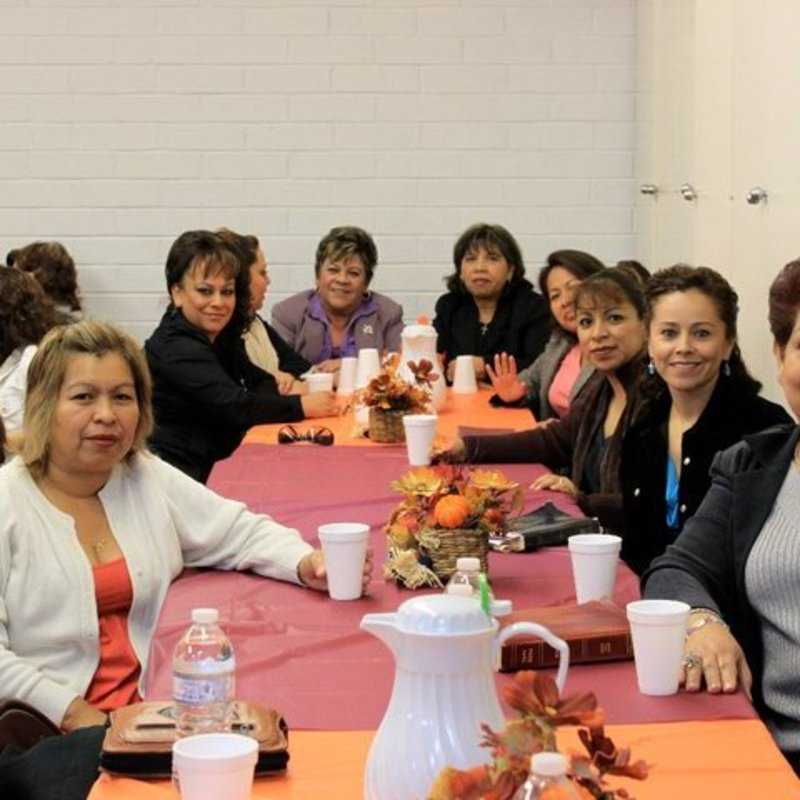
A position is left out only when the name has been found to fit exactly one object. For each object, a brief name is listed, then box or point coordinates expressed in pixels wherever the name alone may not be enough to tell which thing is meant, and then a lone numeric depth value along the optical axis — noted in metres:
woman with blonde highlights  2.94
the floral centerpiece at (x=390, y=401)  4.77
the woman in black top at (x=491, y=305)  7.09
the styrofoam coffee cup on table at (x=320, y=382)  5.63
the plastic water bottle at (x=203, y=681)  2.04
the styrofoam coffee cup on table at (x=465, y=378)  6.19
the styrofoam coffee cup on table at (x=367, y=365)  5.73
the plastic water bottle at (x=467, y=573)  2.34
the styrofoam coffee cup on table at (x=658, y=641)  2.17
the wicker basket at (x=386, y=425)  4.80
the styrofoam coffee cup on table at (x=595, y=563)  2.68
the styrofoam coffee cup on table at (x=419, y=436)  4.27
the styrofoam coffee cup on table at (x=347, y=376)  6.00
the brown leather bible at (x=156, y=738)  1.96
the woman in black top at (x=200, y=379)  5.40
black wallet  3.22
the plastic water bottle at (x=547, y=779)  1.28
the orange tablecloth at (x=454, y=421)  5.00
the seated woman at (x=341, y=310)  7.09
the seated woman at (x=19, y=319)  5.19
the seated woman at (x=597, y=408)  4.45
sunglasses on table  4.84
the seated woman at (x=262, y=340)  6.49
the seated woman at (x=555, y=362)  5.77
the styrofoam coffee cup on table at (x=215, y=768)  1.73
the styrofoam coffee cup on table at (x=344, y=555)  2.79
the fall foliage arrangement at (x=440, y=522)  2.86
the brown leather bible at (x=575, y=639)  2.34
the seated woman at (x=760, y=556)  2.55
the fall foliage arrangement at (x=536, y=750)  1.32
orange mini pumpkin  2.85
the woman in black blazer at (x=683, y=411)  3.65
